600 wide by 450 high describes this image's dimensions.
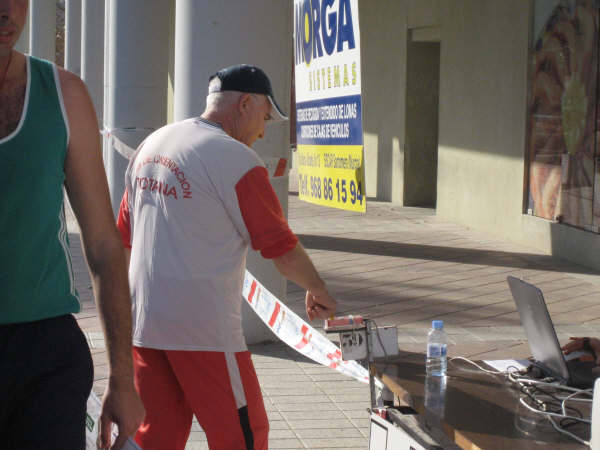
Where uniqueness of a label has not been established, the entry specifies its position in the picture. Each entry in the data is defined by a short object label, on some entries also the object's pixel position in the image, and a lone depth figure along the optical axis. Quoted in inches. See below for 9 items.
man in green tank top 80.3
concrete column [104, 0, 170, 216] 374.3
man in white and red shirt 127.6
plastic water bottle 130.6
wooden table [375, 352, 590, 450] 102.0
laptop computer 124.5
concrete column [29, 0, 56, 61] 954.1
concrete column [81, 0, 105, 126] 594.5
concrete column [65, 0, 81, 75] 828.6
